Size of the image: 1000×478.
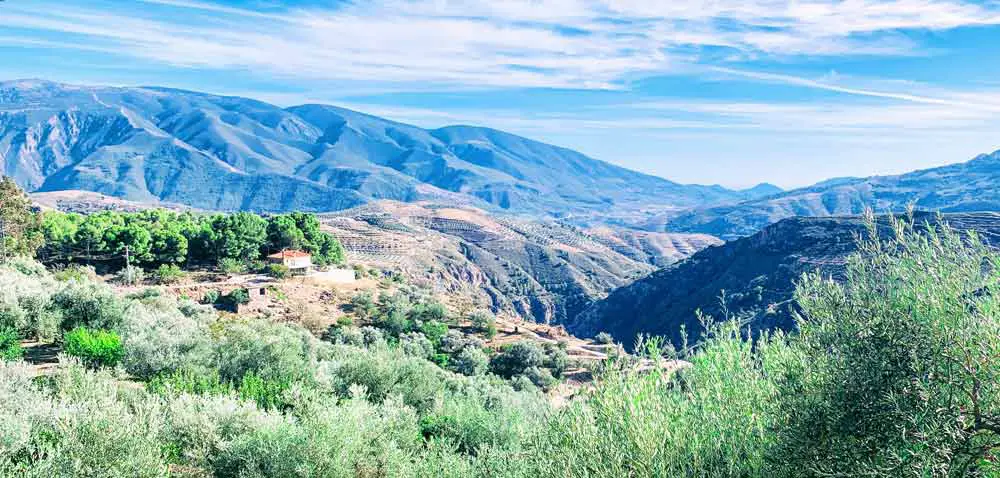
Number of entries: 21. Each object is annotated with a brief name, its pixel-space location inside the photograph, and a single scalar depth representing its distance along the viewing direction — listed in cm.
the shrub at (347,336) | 3722
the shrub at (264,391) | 1695
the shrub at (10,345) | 1859
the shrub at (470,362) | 3741
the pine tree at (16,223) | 4022
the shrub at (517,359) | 3997
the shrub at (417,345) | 3703
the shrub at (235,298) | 4091
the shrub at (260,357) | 2034
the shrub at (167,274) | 4415
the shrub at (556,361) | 4141
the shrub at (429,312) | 4768
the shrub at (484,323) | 4838
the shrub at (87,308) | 2384
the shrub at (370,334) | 3899
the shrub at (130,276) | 4276
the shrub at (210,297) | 4069
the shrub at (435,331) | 4319
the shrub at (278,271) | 4888
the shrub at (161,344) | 1956
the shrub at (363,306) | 4572
